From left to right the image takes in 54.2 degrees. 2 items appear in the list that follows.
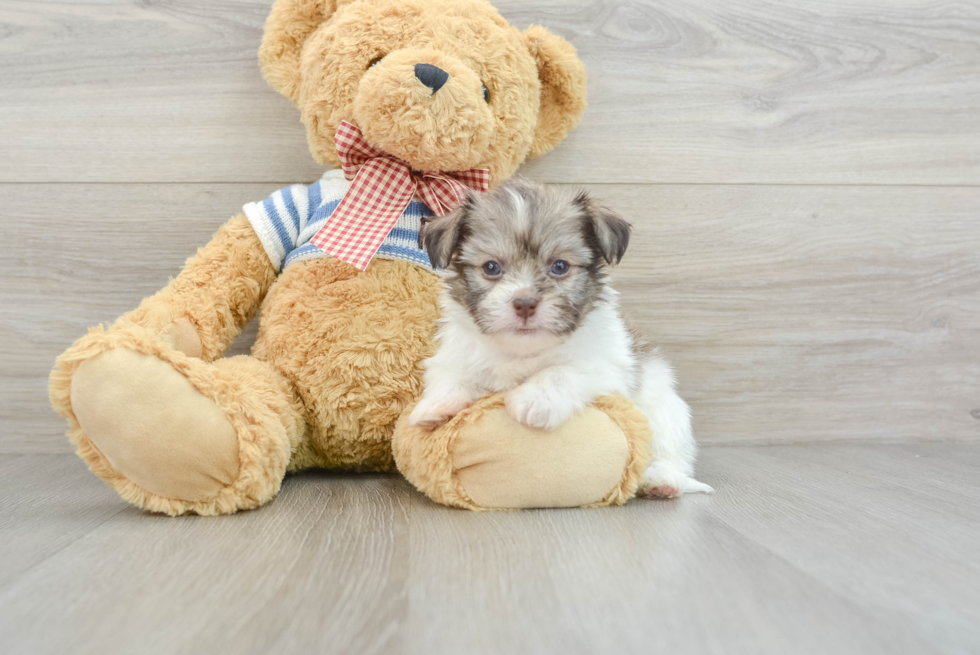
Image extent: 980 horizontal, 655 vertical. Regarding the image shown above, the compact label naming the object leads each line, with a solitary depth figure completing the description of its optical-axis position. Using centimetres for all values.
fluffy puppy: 57
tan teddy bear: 56
